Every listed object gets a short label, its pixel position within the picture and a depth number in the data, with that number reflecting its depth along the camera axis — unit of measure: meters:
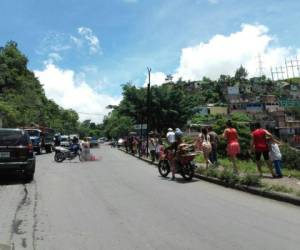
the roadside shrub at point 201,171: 14.65
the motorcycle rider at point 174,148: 14.23
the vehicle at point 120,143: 56.41
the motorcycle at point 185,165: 13.77
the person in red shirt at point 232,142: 13.44
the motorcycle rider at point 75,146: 26.62
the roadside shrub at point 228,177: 11.93
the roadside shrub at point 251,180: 11.02
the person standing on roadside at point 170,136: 19.77
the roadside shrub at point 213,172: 13.44
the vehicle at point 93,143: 60.38
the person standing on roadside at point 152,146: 22.80
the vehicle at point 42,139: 33.97
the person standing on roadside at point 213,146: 17.03
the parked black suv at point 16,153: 13.56
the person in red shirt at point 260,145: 12.63
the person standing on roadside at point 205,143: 15.42
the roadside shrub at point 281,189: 9.86
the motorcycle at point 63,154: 24.98
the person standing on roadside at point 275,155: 12.51
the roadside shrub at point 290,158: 18.95
